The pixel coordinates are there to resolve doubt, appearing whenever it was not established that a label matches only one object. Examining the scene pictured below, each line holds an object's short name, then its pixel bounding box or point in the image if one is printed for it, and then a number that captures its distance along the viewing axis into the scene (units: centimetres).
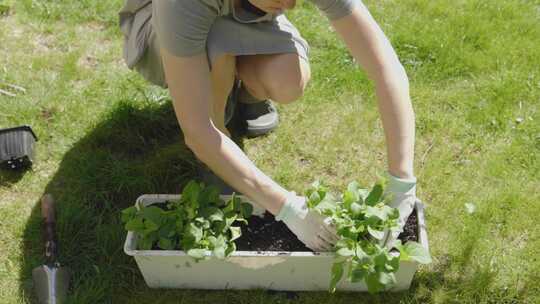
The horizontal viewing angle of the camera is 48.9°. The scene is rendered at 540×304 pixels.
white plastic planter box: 197
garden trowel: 209
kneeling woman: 184
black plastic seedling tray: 254
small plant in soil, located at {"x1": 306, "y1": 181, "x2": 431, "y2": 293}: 180
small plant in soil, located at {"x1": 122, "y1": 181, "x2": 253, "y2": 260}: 190
